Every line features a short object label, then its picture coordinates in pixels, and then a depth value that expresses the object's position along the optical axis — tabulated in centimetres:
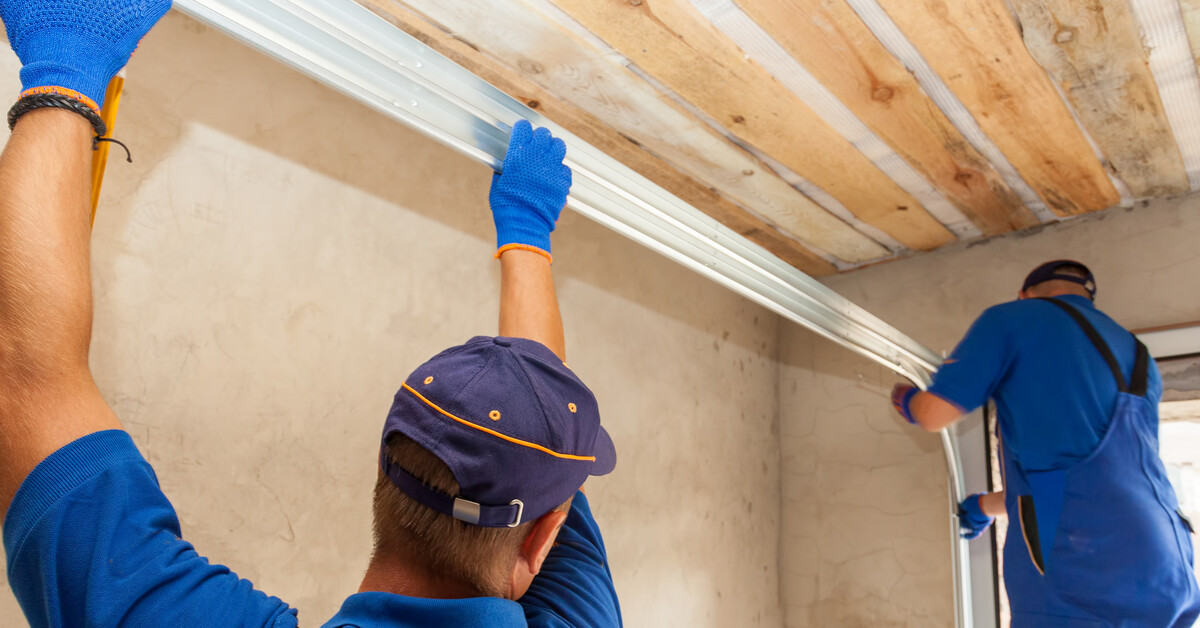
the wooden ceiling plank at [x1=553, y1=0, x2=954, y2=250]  163
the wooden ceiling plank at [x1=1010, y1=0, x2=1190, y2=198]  158
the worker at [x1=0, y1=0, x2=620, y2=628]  63
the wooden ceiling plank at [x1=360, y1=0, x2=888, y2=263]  167
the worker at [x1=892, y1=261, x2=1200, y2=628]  176
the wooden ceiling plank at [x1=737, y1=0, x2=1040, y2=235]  160
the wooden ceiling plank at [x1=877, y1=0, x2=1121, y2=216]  159
